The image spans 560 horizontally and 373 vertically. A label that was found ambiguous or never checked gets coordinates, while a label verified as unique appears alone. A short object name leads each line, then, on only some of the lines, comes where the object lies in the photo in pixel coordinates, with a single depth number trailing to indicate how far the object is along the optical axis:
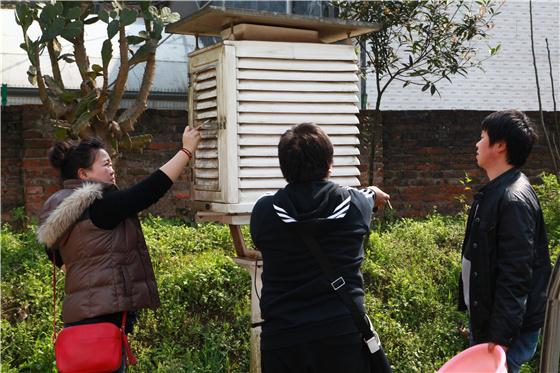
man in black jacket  3.07
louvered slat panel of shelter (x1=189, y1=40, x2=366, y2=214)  3.84
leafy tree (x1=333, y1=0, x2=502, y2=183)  7.08
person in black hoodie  2.91
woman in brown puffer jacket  3.45
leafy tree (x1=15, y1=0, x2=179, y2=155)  5.48
